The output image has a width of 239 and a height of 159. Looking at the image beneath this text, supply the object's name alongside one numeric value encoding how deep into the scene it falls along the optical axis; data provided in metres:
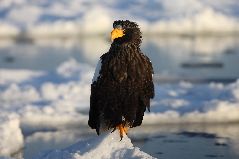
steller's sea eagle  13.94
